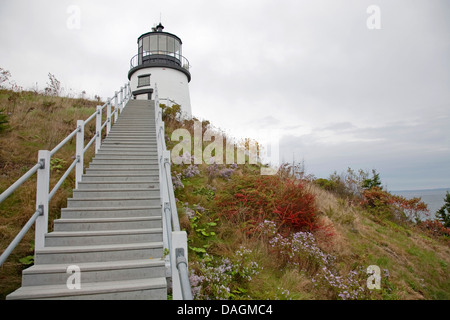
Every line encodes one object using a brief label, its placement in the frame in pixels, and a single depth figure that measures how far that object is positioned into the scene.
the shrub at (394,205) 11.19
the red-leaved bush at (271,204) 5.25
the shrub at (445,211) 20.20
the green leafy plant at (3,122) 7.34
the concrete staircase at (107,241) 2.96
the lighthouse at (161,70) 18.39
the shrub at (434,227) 12.22
